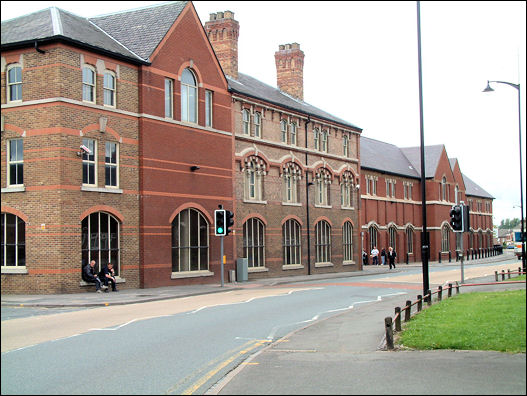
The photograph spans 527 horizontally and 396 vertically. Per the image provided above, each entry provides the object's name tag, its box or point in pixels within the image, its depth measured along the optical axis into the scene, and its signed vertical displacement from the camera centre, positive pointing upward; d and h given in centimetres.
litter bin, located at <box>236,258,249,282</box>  3494 -232
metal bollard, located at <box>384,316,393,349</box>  1123 -194
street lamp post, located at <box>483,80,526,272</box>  3215 +10
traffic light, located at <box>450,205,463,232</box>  2359 +26
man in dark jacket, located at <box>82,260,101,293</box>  2564 -183
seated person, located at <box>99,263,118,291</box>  2638 -188
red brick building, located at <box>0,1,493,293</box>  2544 +344
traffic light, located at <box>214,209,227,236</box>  2883 +26
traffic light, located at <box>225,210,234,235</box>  2902 +37
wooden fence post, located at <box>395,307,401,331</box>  1297 -197
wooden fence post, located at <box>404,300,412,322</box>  1444 -201
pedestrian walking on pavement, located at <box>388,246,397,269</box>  5208 -261
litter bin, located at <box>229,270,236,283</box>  3442 -262
